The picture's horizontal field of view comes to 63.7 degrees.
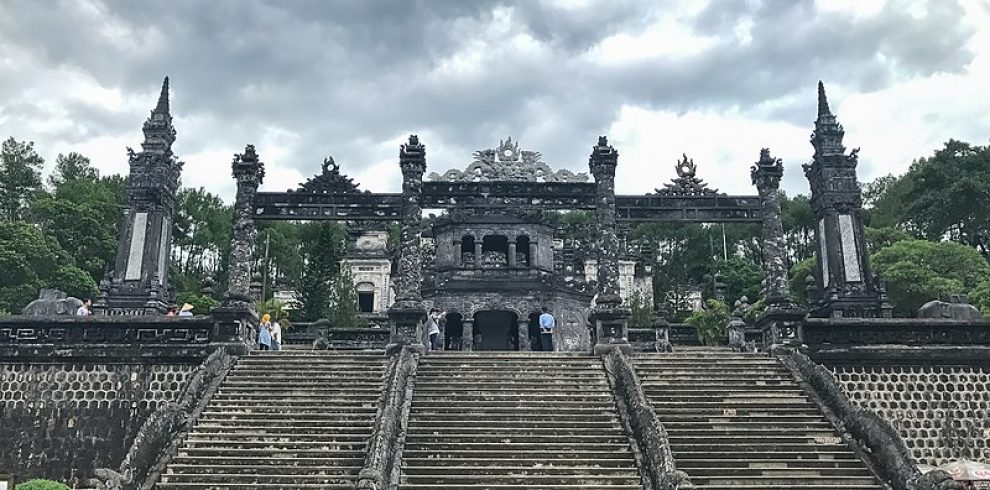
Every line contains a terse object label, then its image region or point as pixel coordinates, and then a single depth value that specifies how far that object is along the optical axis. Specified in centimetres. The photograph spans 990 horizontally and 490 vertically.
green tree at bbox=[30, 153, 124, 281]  3822
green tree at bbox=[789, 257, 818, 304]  3638
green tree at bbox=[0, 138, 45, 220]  4162
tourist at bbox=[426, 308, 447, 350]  2014
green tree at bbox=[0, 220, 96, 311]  3238
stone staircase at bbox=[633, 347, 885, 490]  1220
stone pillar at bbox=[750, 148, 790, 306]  1942
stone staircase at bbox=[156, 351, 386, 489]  1216
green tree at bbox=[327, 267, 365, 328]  3378
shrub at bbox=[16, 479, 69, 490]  1297
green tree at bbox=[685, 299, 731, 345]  2816
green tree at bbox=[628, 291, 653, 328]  3544
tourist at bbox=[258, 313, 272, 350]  1862
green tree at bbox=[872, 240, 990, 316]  3075
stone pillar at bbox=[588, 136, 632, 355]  1766
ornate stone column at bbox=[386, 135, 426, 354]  1791
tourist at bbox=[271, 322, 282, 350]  1966
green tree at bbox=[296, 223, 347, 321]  3522
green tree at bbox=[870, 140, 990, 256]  3866
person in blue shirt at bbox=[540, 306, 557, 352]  2230
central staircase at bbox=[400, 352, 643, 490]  1213
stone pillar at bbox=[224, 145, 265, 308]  1925
